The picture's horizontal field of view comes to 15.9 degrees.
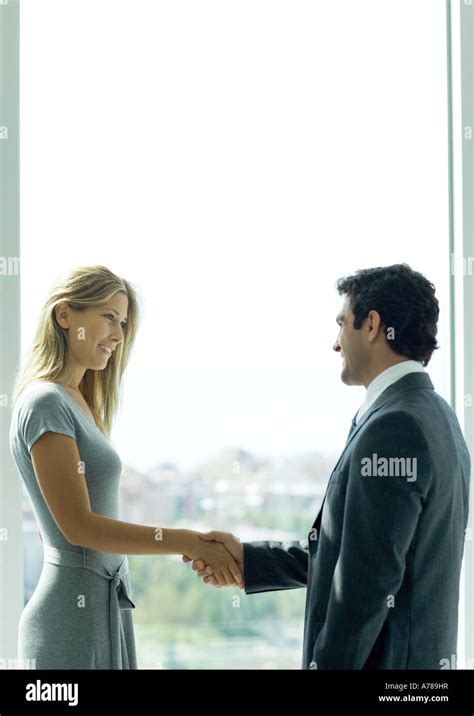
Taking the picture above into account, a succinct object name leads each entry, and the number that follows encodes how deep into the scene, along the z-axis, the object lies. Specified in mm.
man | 3325
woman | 3453
